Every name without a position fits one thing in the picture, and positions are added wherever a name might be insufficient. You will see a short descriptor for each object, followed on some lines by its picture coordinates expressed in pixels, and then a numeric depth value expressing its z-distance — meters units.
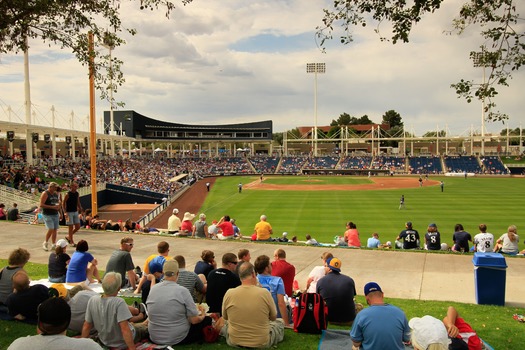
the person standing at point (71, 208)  13.38
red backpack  6.43
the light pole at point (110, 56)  10.65
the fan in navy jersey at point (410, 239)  15.42
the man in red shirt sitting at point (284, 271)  8.23
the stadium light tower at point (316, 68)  111.06
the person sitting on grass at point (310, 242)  16.56
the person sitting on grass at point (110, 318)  5.35
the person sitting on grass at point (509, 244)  13.56
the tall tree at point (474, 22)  7.85
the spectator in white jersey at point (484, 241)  13.13
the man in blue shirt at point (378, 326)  5.03
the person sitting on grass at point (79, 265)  8.56
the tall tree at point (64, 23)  9.31
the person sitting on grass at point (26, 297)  6.32
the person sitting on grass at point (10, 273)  6.85
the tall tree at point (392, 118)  169.88
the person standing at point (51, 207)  12.69
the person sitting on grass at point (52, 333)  3.82
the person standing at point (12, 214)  19.67
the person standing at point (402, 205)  37.49
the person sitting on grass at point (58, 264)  8.86
